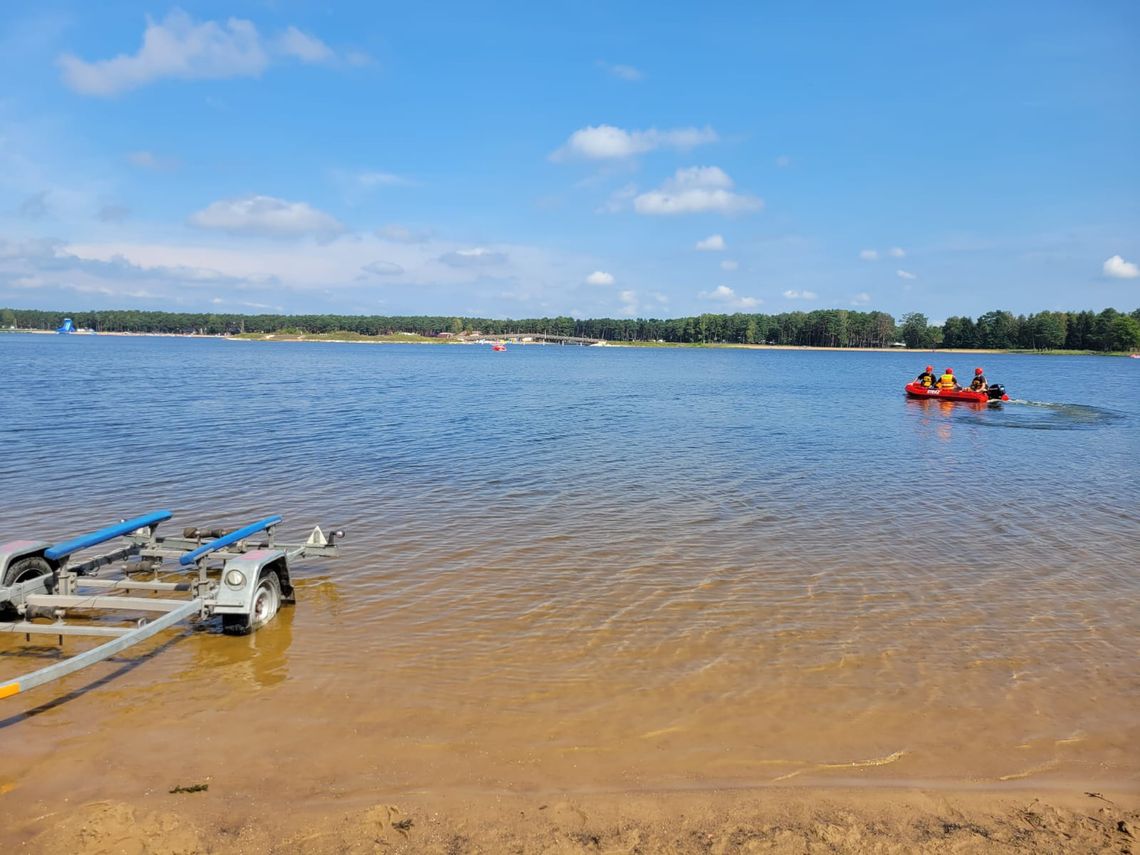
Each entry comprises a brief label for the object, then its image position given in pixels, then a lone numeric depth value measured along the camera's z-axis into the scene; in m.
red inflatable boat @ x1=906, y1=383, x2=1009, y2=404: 40.41
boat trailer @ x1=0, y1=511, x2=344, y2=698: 7.34
